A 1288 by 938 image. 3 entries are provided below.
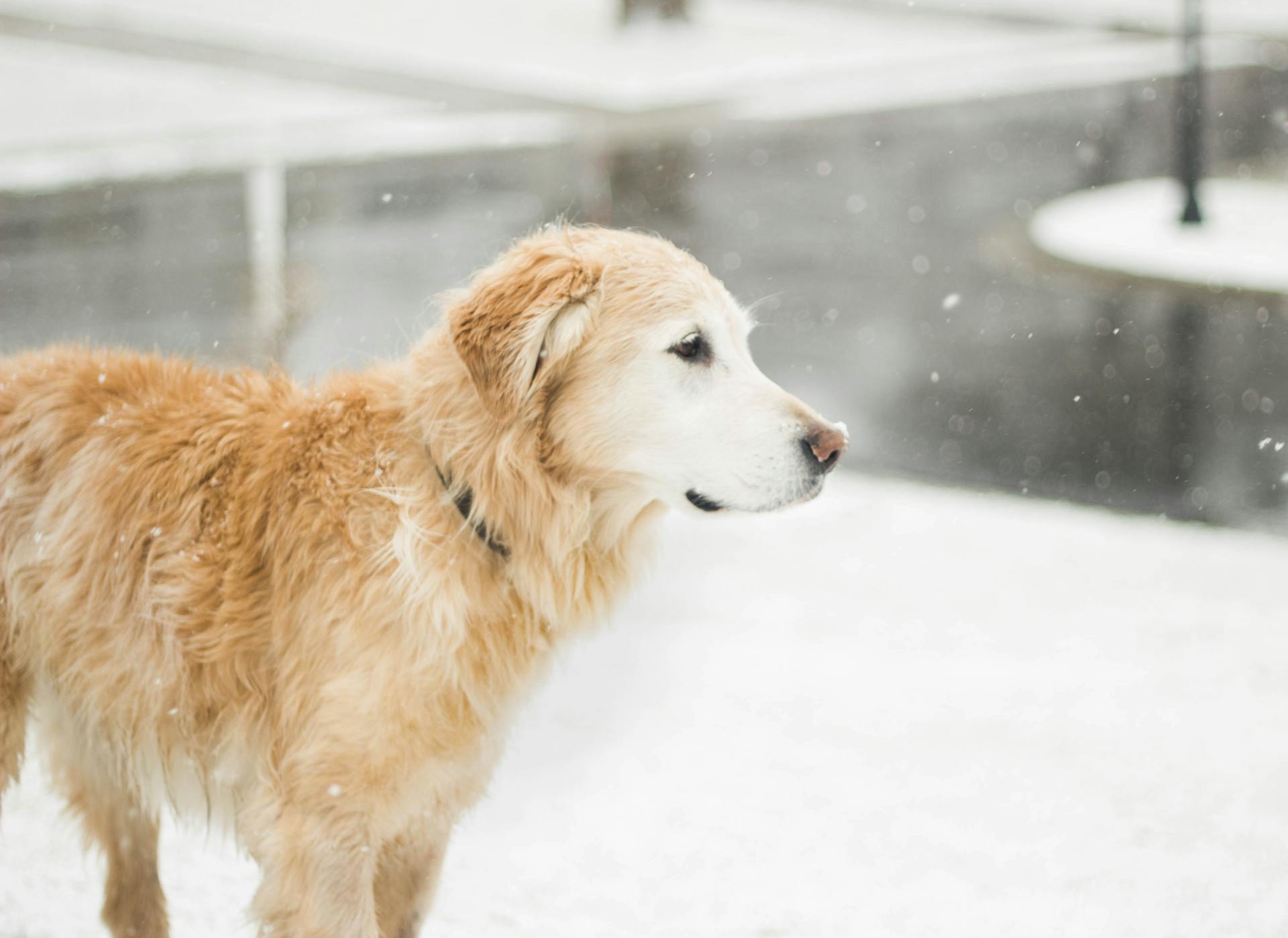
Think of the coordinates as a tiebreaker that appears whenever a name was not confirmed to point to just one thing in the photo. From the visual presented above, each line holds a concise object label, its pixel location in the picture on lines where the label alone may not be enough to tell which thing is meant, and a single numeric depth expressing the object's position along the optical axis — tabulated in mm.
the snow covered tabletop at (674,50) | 16016
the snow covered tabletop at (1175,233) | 9641
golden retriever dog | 2639
